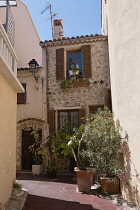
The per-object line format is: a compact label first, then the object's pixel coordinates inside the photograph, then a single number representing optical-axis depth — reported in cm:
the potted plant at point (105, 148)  574
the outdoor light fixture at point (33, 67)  1021
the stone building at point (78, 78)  1020
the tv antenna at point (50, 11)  1467
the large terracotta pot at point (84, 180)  624
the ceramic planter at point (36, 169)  942
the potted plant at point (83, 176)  623
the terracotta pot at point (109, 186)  600
